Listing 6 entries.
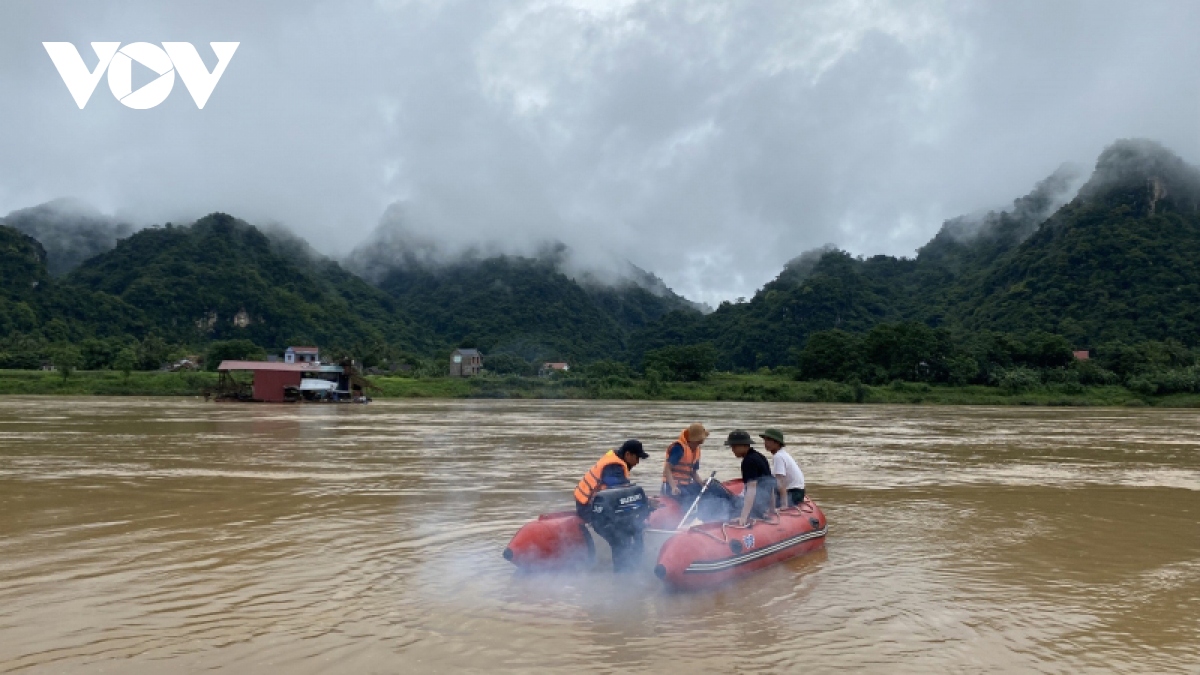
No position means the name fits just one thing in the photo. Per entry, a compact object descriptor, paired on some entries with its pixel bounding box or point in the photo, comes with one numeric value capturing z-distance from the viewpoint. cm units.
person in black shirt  848
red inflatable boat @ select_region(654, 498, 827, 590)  709
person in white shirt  878
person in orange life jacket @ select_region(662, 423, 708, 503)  883
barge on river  4812
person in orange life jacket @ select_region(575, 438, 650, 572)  747
